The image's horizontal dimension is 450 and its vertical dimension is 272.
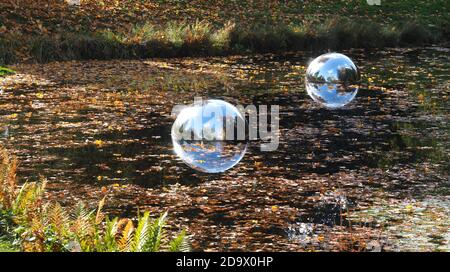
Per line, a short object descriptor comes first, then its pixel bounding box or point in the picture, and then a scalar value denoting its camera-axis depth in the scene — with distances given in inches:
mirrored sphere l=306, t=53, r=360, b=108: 920.9
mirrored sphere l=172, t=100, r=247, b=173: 595.8
